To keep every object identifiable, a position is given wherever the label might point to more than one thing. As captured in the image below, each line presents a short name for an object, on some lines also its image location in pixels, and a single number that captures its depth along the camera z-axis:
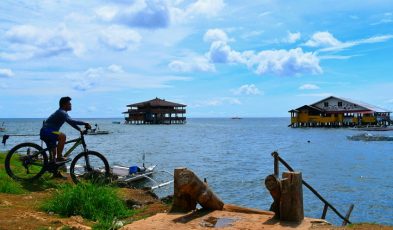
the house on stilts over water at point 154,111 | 99.88
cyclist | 9.20
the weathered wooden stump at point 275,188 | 7.03
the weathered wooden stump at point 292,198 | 6.74
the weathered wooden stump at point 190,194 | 7.47
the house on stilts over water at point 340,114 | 79.12
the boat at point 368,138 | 50.88
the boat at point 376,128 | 70.47
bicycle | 9.35
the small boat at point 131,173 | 16.98
